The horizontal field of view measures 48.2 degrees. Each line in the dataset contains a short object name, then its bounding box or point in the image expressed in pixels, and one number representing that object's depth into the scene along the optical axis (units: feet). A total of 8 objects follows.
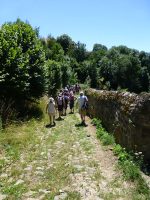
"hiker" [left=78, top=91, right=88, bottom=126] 31.18
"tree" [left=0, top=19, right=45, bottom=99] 30.21
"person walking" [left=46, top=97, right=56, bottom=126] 31.51
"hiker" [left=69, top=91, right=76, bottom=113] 41.09
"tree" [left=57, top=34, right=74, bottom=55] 168.79
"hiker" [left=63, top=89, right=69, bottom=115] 39.93
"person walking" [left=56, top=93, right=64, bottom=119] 36.70
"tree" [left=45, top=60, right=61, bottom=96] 60.37
